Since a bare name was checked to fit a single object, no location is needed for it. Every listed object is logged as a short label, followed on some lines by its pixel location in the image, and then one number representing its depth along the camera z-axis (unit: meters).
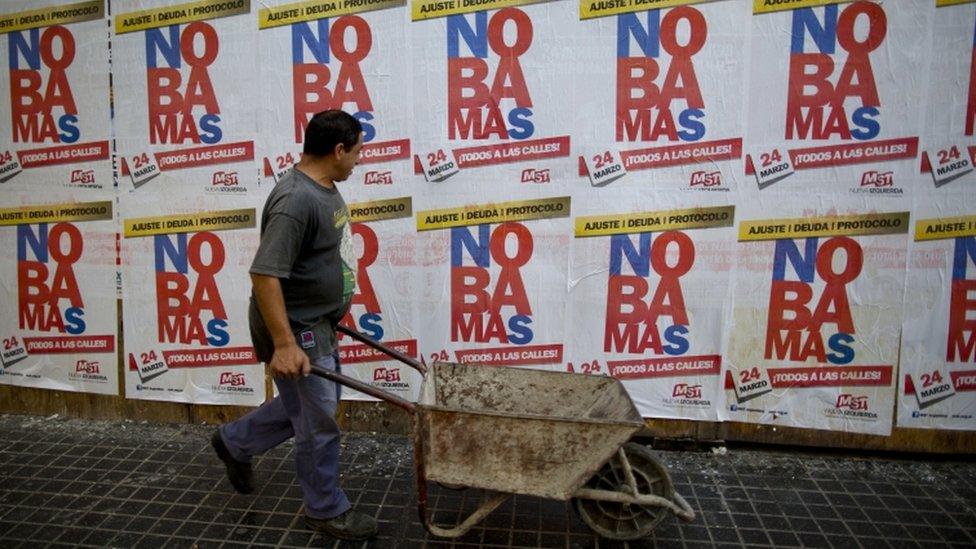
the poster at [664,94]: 4.31
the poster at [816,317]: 4.40
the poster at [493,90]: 4.41
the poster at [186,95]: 4.64
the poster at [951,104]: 4.17
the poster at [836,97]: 4.21
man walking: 3.31
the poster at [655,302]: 4.50
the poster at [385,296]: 4.67
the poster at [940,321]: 4.35
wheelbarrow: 3.24
